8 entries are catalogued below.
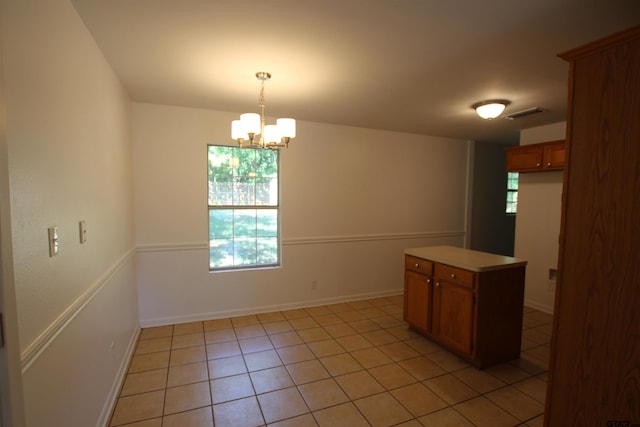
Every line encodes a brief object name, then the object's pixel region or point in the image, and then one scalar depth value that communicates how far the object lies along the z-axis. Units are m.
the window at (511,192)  5.58
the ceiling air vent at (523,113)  3.23
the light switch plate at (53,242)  1.24
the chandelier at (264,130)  2.12
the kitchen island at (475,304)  2.48
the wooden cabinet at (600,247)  1.24
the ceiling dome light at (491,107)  2.90
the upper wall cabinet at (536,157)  3.50
